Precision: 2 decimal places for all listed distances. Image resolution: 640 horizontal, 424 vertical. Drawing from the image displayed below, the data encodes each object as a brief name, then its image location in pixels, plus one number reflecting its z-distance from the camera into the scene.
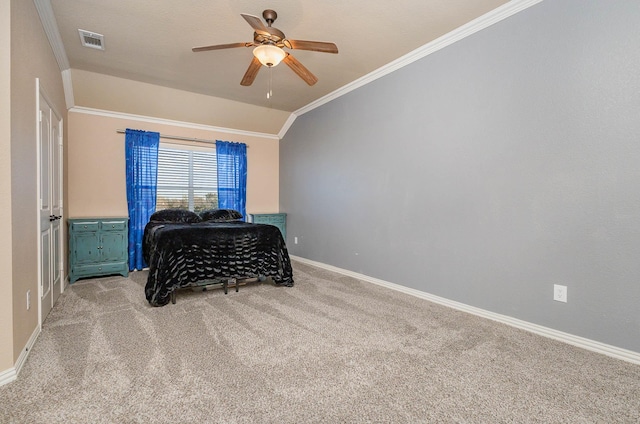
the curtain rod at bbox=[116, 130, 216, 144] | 5.03
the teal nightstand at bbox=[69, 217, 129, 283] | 3.89
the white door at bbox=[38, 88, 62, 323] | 2.53
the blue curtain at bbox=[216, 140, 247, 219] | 5.53
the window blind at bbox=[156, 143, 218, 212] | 5.07
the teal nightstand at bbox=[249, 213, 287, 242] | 5.63
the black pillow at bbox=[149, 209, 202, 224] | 4.67
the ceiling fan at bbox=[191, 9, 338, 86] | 2.36
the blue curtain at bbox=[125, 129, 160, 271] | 4.70
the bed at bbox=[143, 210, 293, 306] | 3.10
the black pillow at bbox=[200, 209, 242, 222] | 4.99
